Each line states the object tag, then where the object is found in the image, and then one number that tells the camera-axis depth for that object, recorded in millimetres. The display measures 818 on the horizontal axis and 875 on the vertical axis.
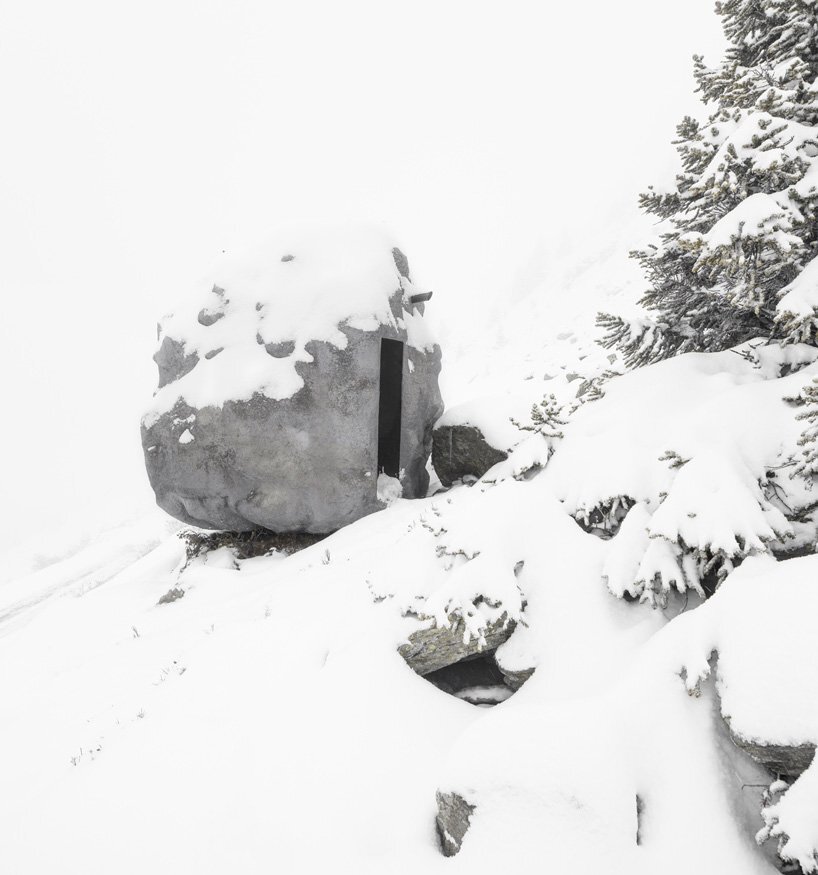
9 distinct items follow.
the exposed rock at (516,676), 3884
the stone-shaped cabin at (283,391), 8898
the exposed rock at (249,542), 9453
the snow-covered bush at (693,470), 3594
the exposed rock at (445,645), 4070
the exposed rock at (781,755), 2461
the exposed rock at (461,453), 9641
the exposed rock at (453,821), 2832
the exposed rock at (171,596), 7988
